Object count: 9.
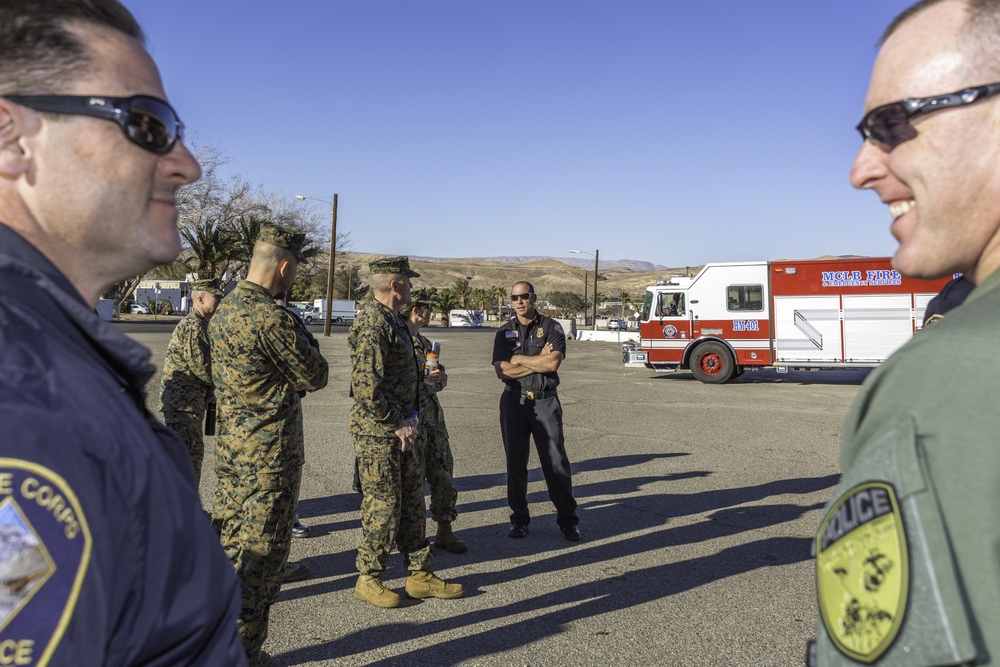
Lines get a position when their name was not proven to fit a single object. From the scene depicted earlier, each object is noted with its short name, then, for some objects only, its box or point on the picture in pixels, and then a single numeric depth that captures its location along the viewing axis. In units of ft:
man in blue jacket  2.70
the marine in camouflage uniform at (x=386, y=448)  15.19
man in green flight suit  2.76
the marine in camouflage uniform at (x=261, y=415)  11.66
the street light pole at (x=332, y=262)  108.58
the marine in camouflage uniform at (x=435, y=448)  18.78
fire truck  58.13
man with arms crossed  19.92
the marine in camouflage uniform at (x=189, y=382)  19.20
